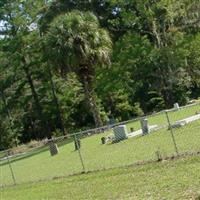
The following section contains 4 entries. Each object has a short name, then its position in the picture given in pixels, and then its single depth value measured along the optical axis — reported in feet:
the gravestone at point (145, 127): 79.01
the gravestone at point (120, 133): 82.33
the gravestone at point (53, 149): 92.32
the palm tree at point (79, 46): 123.75
